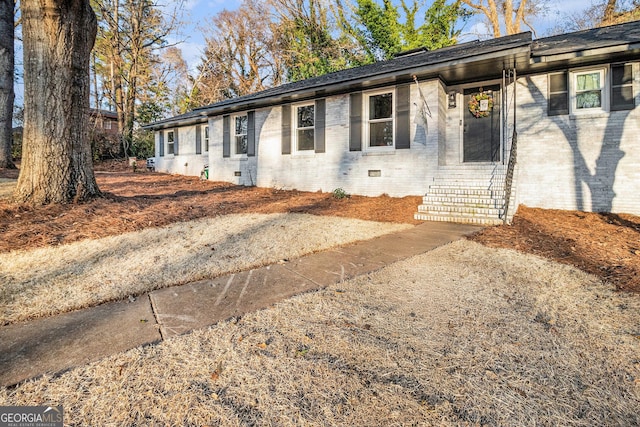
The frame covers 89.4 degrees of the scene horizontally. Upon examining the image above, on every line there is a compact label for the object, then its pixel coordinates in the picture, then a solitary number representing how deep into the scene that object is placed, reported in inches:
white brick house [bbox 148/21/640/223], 284.2
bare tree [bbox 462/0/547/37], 700.0
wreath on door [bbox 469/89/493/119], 345.4
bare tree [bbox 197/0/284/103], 981.2
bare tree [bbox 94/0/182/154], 945.5
